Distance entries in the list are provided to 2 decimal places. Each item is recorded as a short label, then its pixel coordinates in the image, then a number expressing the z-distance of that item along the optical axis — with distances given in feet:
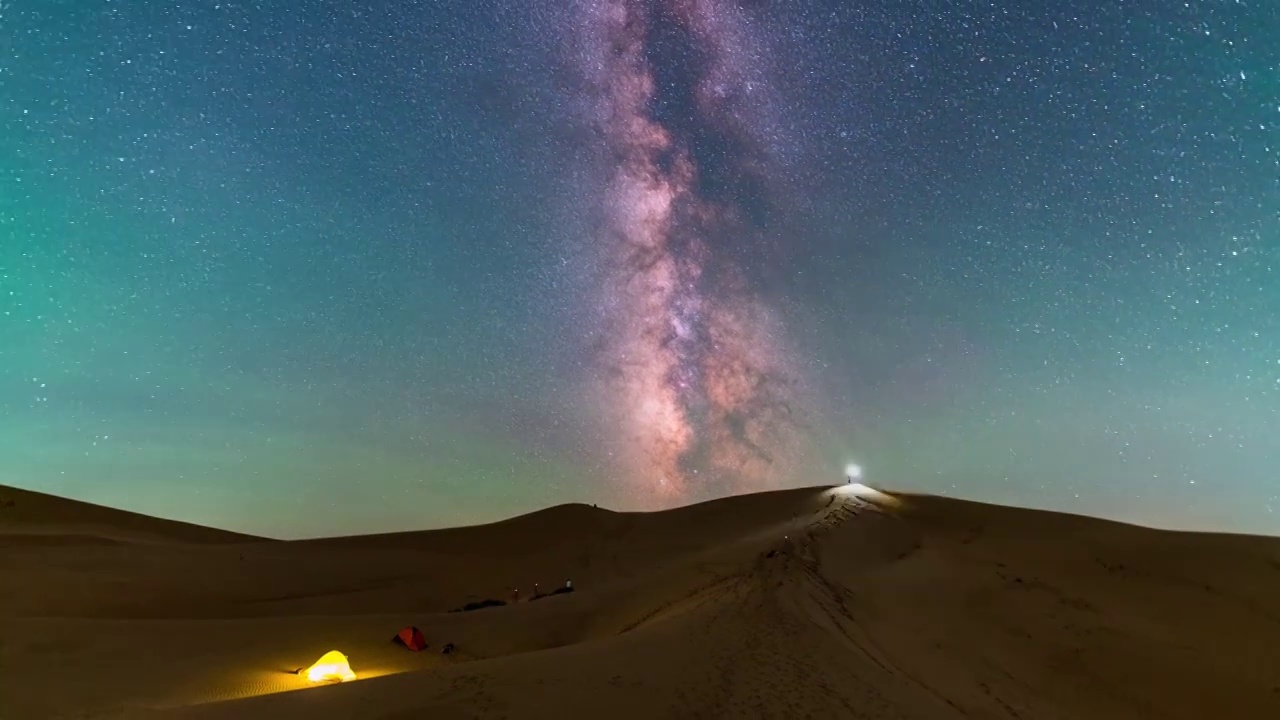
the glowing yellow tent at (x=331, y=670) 55.88
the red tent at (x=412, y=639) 67.83
